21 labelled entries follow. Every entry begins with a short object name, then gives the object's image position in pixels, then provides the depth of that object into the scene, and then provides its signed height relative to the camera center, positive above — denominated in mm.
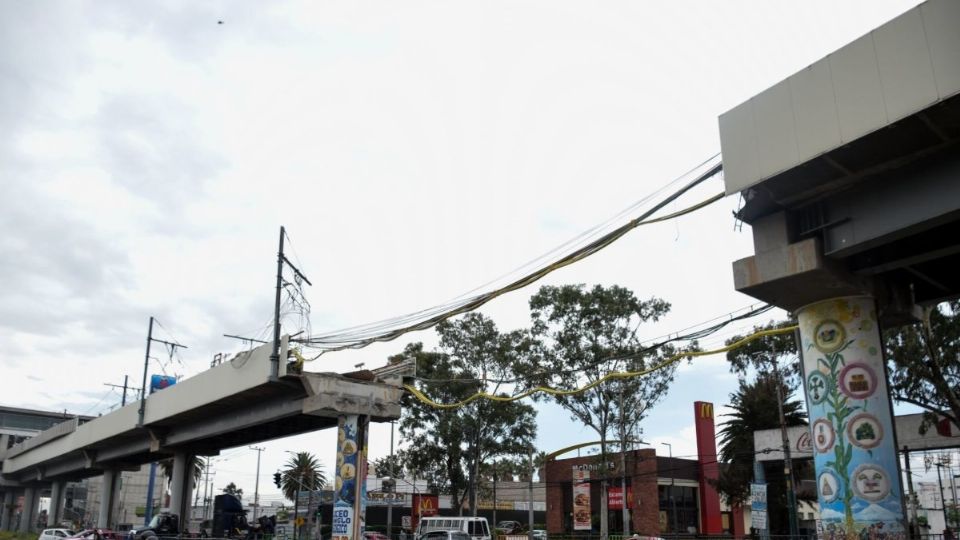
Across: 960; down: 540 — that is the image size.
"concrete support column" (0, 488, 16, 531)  82062 -4110
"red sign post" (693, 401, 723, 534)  53250 -121
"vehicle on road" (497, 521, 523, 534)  58631 -4831
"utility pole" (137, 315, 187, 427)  38938 +6354
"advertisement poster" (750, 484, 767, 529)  22591 -1246
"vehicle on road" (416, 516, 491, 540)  41156 -3174
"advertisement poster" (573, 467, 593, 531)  46188 -1830
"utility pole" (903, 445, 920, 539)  33125 -592
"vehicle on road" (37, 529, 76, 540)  36500 -3023
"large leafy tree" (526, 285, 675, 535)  41938 +6152
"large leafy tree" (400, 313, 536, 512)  48156 +3398
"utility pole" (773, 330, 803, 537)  31609 -648
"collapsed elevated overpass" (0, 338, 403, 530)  27547 +2546
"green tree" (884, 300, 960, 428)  25141 +3529
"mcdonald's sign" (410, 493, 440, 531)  50969 -2609
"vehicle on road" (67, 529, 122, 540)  31933 -2760
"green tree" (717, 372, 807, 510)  40250 +2316
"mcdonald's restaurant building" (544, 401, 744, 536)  46938 -1718
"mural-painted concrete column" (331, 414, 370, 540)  26281 -353
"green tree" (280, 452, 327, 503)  88188 -415
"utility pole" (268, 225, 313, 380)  26672 +5571
